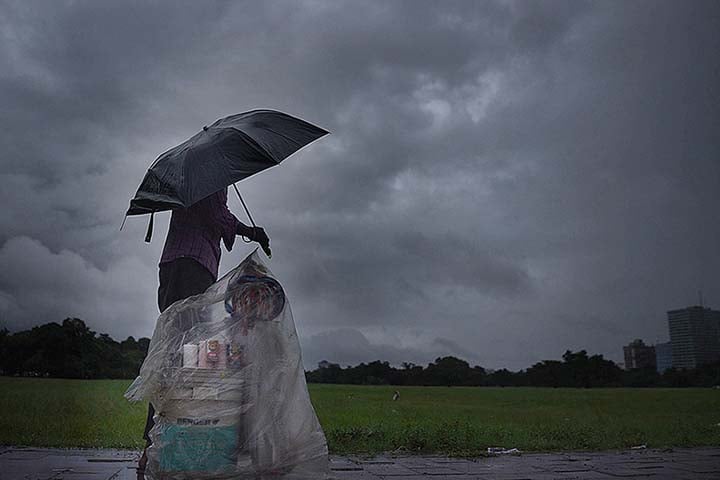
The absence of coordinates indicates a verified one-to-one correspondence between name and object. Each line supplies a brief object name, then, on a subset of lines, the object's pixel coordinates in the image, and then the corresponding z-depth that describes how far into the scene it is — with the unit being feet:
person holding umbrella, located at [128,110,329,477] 9.79
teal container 8.78
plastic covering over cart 8.84
